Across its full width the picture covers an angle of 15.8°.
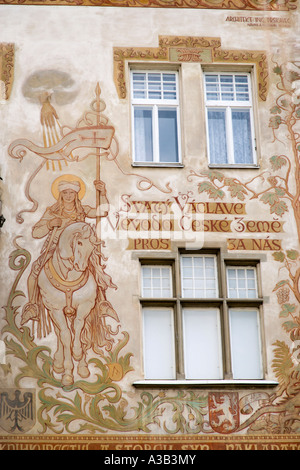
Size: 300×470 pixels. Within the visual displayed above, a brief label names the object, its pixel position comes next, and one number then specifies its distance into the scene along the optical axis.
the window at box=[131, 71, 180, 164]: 18.56
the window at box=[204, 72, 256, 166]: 18.67
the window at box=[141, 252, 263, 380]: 17.25
